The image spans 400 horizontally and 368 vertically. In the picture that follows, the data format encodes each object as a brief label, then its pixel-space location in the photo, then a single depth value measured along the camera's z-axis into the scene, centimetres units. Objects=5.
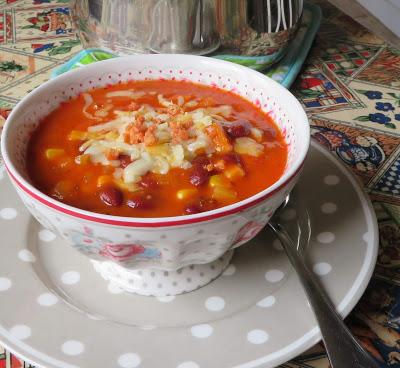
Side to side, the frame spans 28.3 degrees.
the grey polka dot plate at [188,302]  37
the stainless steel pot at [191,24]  58
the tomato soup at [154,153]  39
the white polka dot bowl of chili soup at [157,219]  35
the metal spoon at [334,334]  36
